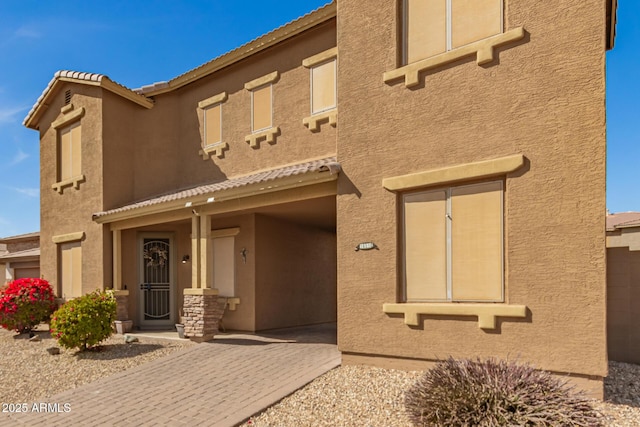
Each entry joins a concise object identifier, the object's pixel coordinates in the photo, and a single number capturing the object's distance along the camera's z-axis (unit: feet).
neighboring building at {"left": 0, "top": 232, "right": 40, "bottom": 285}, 62.90
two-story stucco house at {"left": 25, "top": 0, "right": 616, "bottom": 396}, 19.13
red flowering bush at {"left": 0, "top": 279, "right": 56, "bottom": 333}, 41.93
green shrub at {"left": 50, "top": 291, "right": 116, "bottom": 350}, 31.94
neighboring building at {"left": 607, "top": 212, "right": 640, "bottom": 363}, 24.18
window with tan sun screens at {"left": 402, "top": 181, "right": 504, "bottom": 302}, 21.13
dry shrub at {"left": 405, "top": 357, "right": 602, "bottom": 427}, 13.73
